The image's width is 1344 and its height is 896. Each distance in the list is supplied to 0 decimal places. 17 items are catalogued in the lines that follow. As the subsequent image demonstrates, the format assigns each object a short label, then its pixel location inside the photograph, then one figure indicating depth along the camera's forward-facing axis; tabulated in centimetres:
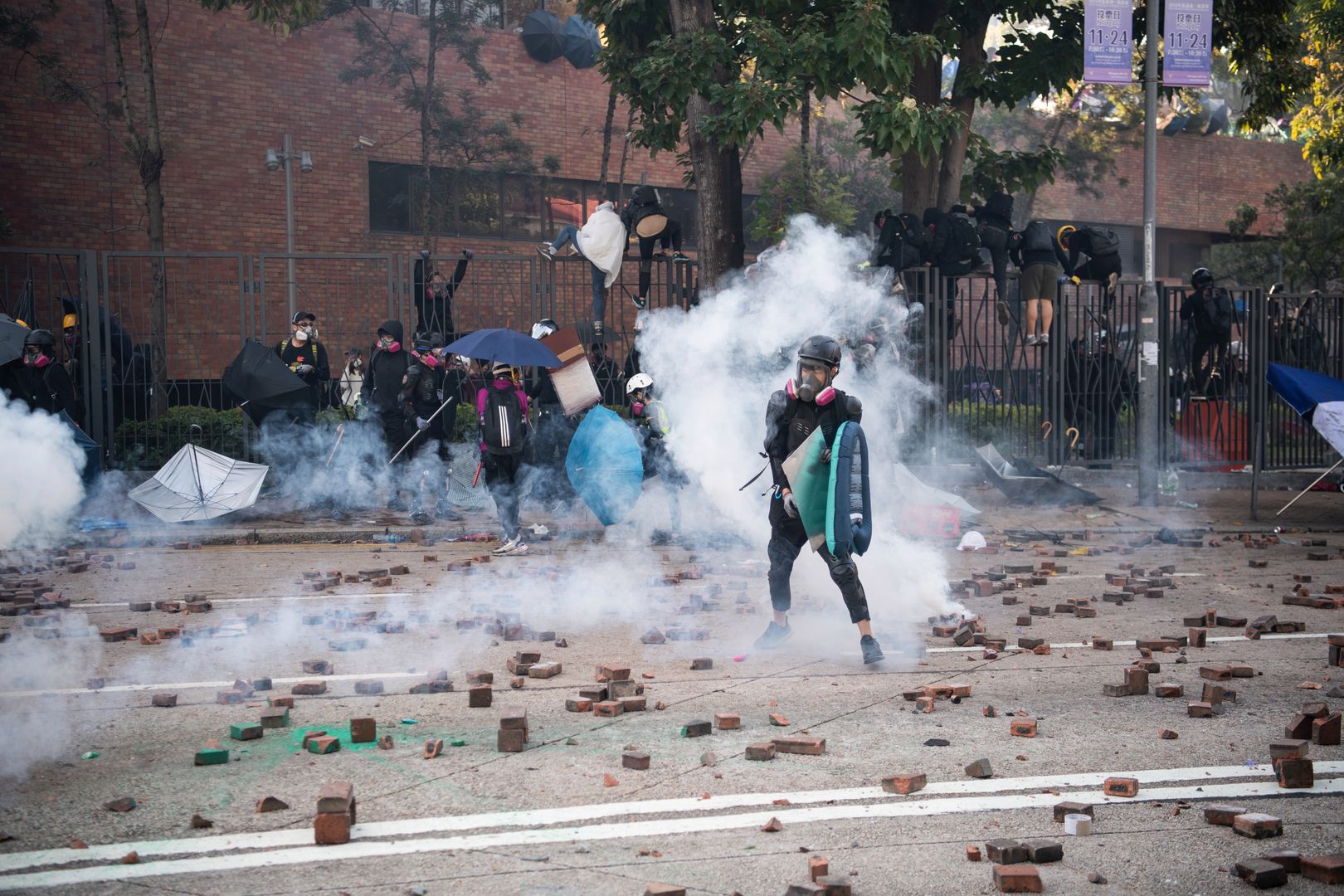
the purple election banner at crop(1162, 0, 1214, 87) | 1368
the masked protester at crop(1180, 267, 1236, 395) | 1544
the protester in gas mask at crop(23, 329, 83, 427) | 1257
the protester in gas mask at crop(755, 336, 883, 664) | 711
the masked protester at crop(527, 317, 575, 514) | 1303
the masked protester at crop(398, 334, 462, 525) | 1313
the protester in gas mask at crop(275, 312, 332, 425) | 1411
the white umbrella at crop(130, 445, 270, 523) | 1255
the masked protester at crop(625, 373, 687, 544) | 1188
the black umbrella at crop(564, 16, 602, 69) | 2561
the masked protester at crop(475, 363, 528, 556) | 1156
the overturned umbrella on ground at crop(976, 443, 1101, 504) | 1434
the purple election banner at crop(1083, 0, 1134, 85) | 1351
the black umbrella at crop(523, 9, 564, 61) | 2531
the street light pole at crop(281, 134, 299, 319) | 2242
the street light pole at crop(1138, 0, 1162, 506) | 1366
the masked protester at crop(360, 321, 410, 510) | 1324
